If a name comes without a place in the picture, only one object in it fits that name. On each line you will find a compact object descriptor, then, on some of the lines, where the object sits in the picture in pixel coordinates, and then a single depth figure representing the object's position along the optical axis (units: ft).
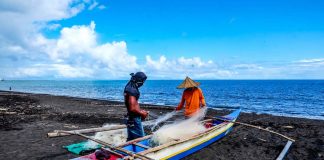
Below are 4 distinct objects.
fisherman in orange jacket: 30.37
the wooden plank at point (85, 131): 23.24
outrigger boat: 20.46
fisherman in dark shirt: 20.67
